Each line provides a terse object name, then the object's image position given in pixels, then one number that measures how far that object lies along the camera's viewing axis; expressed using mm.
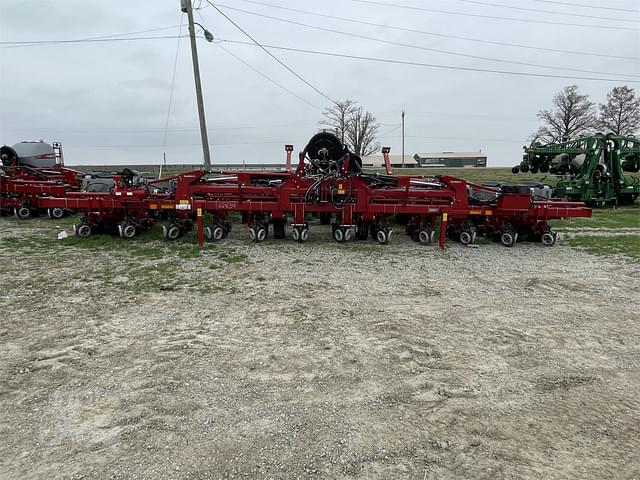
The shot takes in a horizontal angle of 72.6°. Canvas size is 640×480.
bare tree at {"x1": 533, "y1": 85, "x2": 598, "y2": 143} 48594
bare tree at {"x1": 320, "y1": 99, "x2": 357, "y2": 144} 54744
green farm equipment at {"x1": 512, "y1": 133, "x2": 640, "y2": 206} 17797
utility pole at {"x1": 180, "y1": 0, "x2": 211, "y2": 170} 15922
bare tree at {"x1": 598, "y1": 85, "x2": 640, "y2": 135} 45219
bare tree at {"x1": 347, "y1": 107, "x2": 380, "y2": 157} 57375
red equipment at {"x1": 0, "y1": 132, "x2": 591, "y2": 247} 9297
